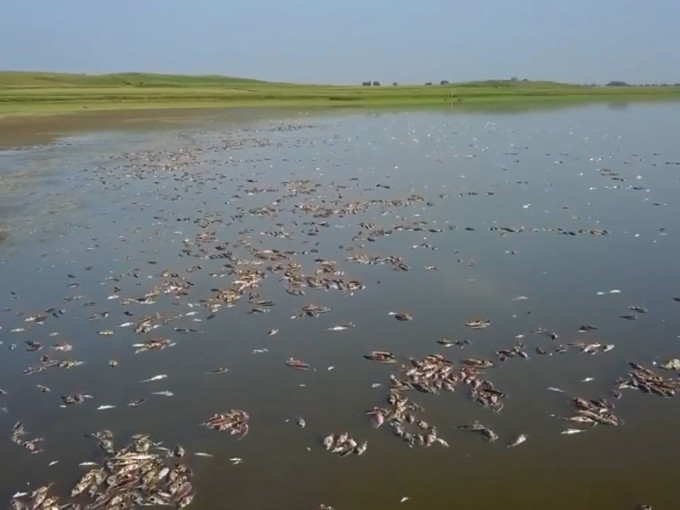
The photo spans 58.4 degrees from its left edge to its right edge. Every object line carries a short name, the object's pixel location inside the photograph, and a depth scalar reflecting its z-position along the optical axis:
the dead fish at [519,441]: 7.75
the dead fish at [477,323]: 11.41
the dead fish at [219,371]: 10.07
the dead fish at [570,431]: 7.96
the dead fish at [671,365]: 9.60
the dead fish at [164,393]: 9.38
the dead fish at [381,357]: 10.17
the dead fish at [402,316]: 11.88
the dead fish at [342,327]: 11.56
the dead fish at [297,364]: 10.10
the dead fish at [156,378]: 9.88
